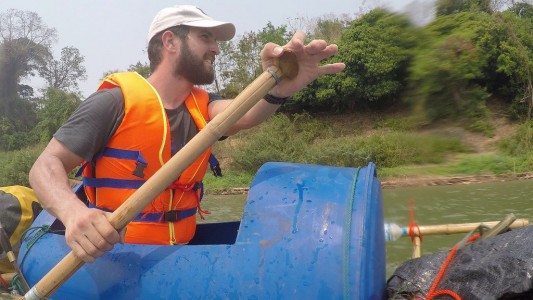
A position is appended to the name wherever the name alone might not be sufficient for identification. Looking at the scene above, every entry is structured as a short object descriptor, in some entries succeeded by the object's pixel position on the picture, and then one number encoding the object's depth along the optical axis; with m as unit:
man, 1.66
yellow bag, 2.53
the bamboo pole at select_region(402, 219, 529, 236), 2.67
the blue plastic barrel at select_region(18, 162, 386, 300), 1.40
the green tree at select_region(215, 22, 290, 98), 25.27
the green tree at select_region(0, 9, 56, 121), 34.44
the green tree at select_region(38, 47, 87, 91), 40.38
